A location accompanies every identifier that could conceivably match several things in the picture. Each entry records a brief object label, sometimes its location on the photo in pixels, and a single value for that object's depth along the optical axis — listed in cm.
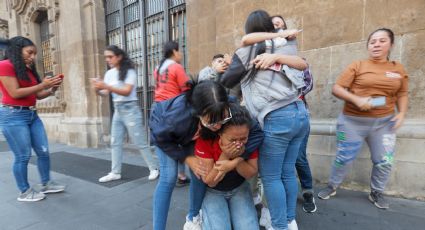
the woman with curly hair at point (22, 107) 272
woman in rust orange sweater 239
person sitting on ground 157
